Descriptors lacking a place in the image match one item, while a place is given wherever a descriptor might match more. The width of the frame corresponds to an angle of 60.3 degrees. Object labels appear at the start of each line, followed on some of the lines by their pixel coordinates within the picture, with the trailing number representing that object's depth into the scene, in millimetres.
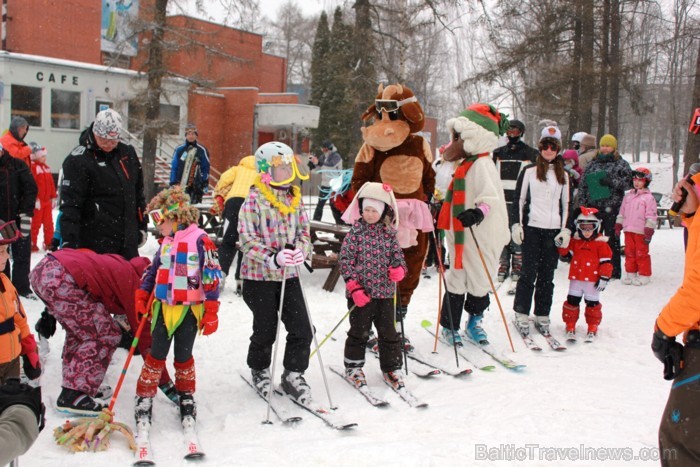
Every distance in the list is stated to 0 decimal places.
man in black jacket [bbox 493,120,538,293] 8195
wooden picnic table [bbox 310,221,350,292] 7922
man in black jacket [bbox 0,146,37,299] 6301
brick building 17638
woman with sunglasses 6215
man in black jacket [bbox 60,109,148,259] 4523
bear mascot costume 5355
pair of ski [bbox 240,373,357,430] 4148
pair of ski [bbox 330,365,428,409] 4570
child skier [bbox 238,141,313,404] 4520
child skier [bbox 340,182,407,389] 4785
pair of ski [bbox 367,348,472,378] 5254
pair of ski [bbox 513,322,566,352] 6035
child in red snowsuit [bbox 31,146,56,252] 9242
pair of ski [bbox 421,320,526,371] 5477
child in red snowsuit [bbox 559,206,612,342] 6199
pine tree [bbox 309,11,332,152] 30547
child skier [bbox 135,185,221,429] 3975
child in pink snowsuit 8797
